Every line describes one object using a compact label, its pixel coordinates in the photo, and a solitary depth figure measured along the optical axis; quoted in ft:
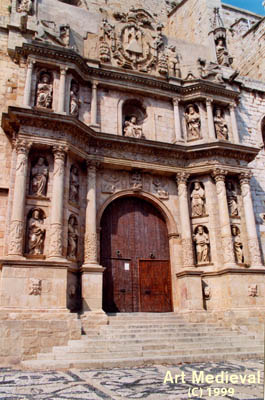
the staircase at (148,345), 25.44
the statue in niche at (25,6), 43.11
